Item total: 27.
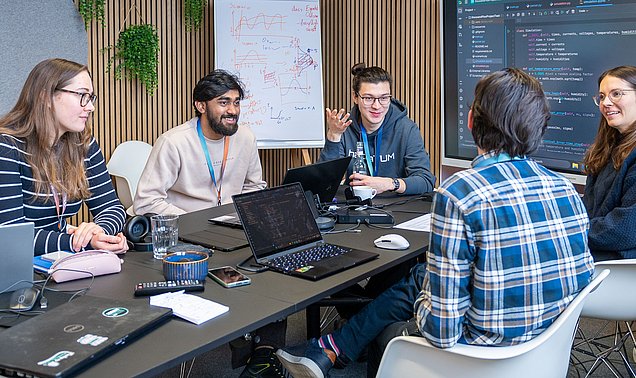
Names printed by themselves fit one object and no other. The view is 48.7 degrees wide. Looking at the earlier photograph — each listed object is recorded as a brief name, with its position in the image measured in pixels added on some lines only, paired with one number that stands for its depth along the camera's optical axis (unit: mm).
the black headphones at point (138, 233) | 2707
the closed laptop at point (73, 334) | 1551
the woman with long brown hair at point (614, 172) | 2965
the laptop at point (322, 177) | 3082
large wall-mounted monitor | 4211
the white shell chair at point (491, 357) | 1943
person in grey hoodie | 4141
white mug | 3557
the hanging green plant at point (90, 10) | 5355
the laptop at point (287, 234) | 2449
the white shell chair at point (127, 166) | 5312
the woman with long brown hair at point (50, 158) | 2689
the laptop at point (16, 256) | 2062
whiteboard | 5844
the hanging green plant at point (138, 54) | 5605
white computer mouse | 2723
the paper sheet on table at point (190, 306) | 1920
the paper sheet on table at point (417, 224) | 3102
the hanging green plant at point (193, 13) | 5938
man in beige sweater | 3787
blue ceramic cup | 2244
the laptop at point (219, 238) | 2752
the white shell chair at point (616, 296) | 2748
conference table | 1648
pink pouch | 2252
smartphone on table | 2243
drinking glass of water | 2617
